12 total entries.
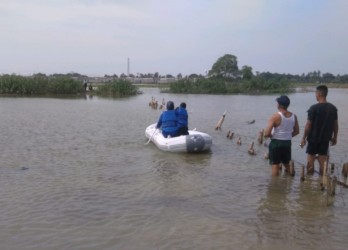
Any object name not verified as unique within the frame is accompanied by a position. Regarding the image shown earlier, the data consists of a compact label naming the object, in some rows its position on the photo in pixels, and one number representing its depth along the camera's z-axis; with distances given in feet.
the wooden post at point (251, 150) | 43.77
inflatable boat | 42.55
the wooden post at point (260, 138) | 51.98
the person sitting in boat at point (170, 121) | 44.45
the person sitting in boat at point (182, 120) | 44.55
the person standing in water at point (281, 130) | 27.91
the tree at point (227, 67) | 322.32
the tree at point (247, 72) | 297.45
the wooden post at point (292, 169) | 32.01
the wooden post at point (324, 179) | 27.45
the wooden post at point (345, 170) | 31.78
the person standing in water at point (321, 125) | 28.12
